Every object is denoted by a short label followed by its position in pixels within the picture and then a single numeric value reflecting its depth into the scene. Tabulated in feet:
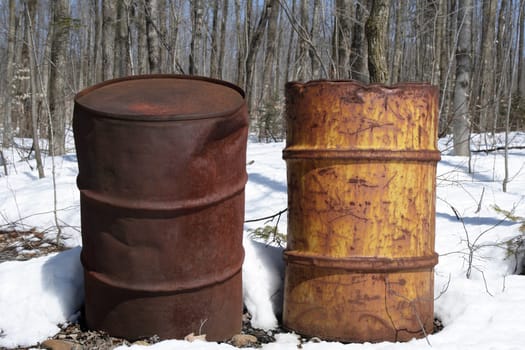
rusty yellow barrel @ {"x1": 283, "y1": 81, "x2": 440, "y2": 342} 8.42
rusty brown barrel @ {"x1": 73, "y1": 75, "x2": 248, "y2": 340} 7.54
